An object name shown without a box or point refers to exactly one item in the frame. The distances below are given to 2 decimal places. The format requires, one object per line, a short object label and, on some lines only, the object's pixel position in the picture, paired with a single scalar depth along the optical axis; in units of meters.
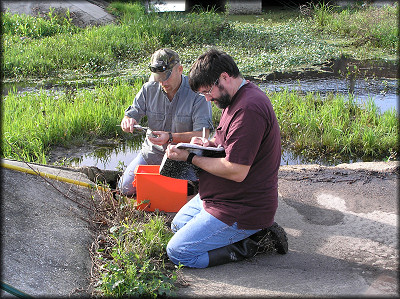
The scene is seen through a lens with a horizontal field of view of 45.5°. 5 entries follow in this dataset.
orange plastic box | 3.93
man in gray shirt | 4.00
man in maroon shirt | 3.02
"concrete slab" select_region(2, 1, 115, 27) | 12.78
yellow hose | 3.88
